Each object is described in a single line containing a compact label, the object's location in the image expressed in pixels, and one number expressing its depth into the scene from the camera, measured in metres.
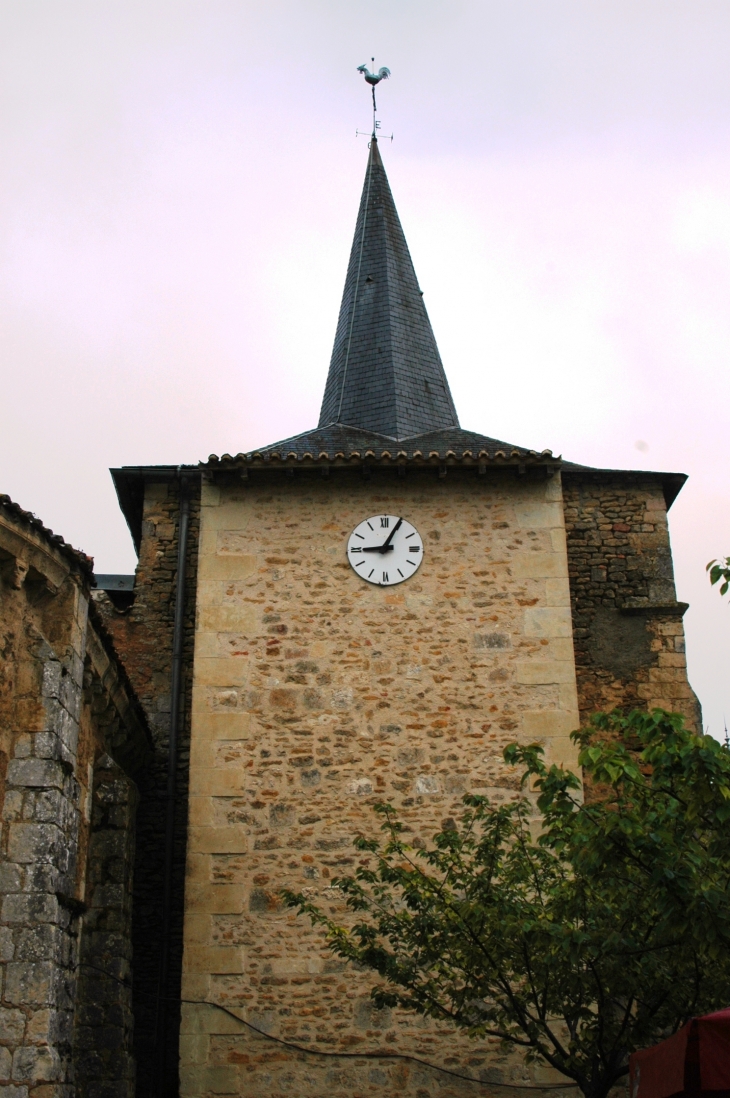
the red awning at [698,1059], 5.41
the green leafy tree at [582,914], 6.48
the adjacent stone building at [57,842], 7.41
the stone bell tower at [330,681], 10.16
